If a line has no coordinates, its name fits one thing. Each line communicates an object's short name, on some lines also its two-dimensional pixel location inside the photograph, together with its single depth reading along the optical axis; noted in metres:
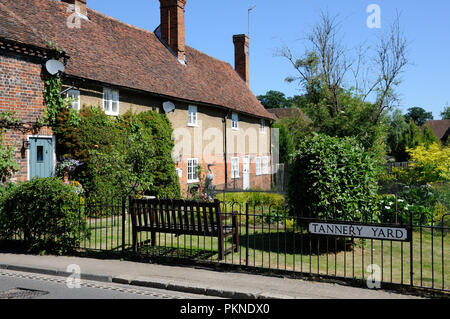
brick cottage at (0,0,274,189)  13.34
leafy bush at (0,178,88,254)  8.48
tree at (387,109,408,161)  39.75
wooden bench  7.81
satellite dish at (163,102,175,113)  19.36
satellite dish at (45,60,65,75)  13.63
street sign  6.29
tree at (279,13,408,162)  22.62
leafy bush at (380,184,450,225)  11.44
